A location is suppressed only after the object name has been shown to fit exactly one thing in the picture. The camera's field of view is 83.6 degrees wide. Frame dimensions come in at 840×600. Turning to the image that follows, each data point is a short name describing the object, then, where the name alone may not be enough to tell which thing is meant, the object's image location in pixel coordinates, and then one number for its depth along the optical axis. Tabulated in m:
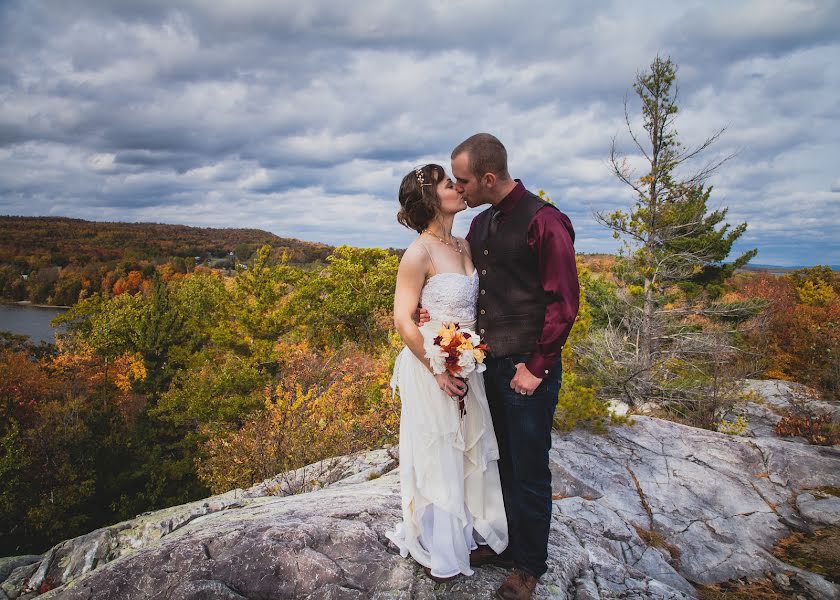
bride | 3.01
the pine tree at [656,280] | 12.52
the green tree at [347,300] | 34.16
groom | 2.74
